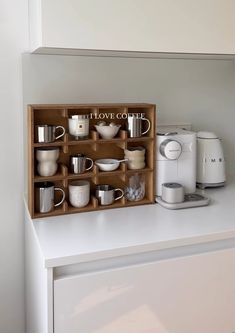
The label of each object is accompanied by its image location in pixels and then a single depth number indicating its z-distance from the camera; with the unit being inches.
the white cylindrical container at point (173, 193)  58.9
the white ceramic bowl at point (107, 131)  58.9
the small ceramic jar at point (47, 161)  55.8
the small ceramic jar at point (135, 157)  60.8
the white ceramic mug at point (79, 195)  57.9
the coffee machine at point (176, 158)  60.8
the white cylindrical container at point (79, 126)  57.4
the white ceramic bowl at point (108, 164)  59.4
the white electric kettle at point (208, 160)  69.3
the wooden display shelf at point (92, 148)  55.6
